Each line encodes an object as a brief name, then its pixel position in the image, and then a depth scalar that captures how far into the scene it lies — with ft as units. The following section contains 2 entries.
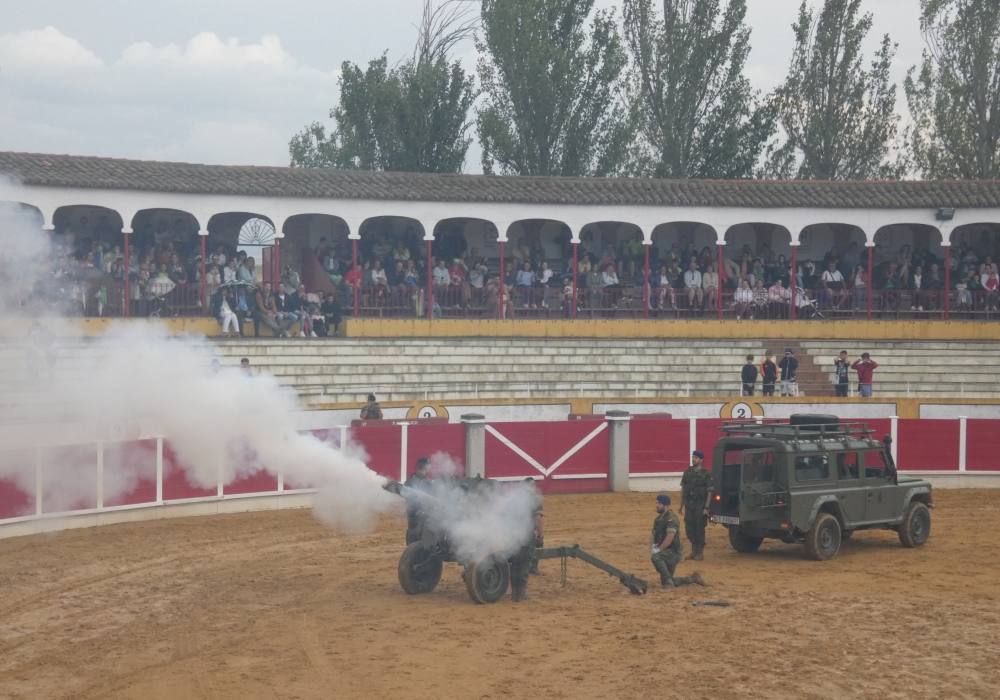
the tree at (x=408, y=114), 174.70
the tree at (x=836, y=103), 172.14
